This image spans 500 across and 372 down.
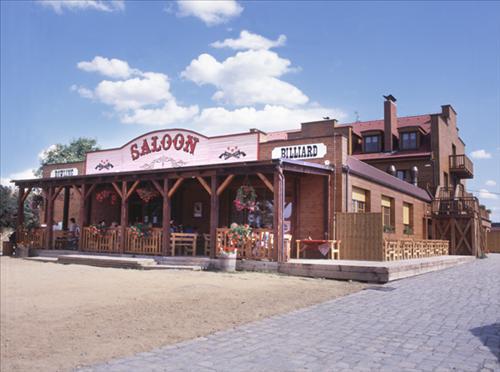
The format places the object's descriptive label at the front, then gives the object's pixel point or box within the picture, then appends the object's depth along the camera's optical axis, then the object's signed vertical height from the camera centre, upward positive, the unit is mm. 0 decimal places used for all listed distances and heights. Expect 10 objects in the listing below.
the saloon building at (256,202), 14250 +1119
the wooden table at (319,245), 14449 -472
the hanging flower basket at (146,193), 17359 +1320
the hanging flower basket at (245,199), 14070 +946
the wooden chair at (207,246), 15614 -615
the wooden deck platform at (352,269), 11406 -983
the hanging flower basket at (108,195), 19172 +1392
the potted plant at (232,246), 13117 -484
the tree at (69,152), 49719 +8167
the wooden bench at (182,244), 15125 -495
